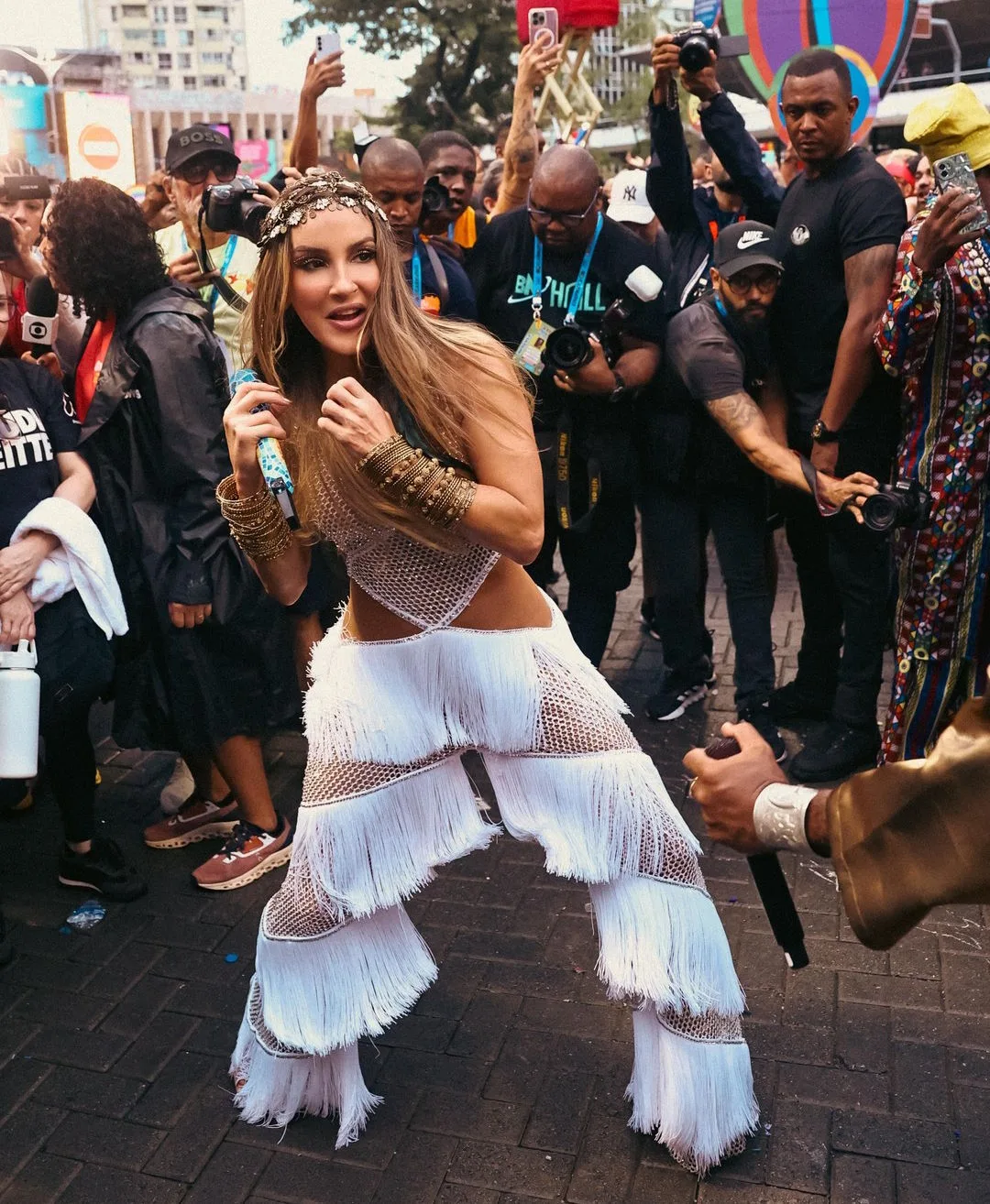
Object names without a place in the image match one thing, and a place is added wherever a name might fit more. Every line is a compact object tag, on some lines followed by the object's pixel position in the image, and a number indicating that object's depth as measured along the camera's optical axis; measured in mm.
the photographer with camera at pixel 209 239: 4578
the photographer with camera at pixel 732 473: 4129
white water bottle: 3154
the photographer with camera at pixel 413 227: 4488
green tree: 27828
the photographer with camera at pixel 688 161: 4688
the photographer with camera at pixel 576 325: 4352
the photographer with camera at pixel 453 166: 5723
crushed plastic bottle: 3615
